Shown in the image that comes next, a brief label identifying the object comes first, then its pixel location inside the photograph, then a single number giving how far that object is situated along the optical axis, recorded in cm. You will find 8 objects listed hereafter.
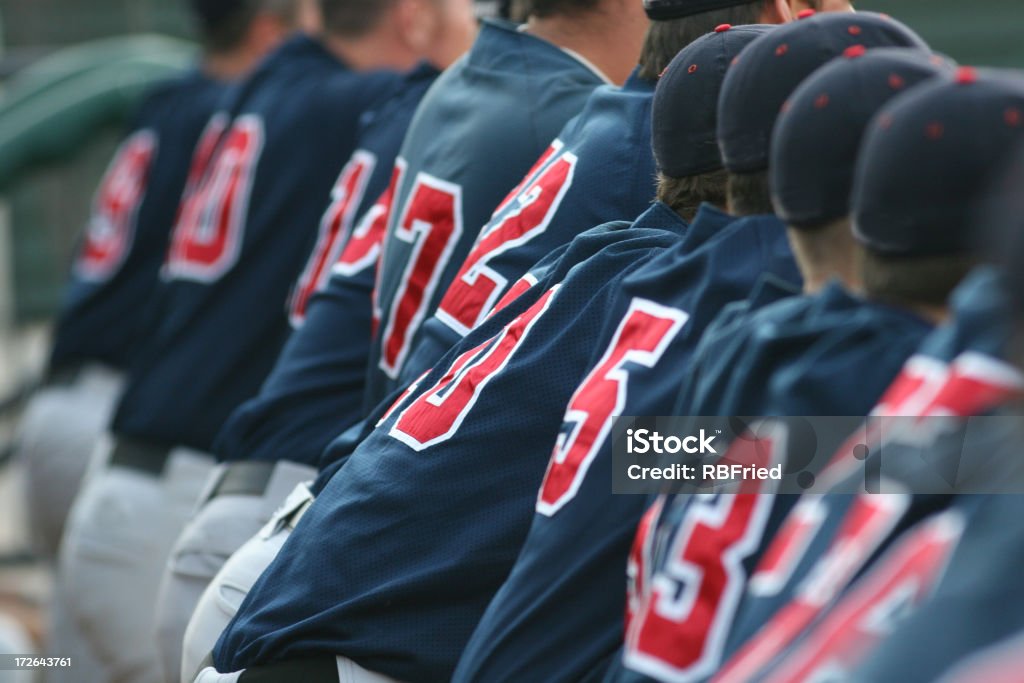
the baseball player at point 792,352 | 999
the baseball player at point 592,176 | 1056
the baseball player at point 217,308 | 1168
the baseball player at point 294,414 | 1121
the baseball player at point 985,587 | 979
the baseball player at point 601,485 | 1019
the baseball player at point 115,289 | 1301
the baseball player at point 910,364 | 991
